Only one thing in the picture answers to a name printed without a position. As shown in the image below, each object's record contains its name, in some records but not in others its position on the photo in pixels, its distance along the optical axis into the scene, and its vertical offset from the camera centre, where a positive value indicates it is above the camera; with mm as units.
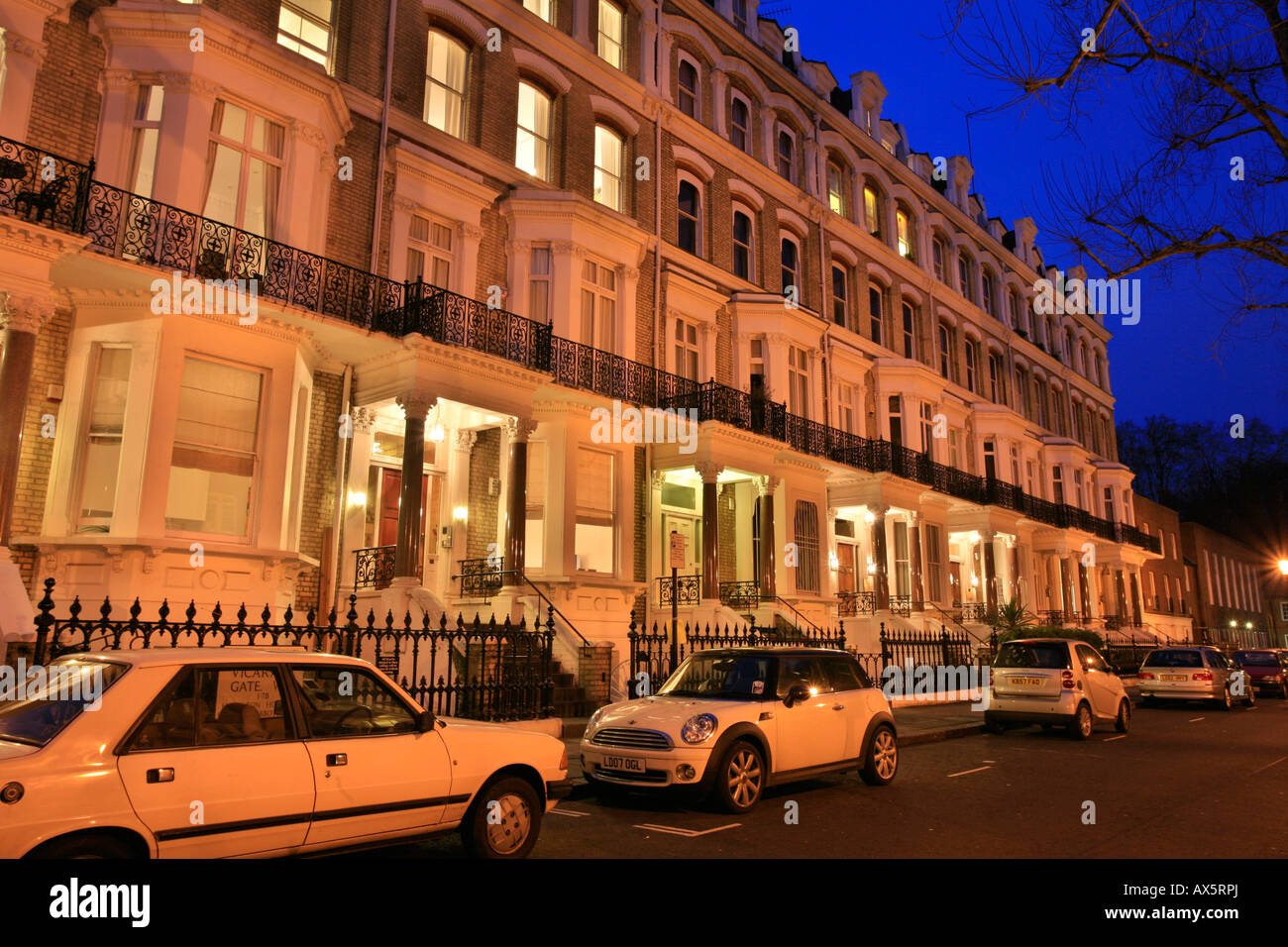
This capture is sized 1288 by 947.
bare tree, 8461 +5524
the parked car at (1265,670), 25391 -469
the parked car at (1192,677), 20531 -583
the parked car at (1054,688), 14438 -645
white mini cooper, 8148 -834
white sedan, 4305 -715
